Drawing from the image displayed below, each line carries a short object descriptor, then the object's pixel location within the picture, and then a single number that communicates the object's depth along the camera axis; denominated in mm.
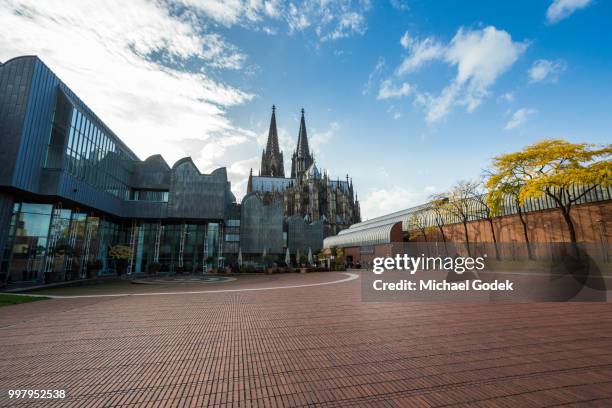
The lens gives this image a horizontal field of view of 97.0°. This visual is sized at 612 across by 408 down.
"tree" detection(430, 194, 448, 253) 39281
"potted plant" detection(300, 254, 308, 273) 53600
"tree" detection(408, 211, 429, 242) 43750
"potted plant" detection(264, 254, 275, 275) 44766
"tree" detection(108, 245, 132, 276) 30781
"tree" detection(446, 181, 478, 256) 35825
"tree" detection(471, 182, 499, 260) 32438
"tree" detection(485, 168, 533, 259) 25500
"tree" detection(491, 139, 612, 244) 19797
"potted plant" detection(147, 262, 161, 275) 33531
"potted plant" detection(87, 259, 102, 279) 26281
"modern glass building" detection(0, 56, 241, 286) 19266
